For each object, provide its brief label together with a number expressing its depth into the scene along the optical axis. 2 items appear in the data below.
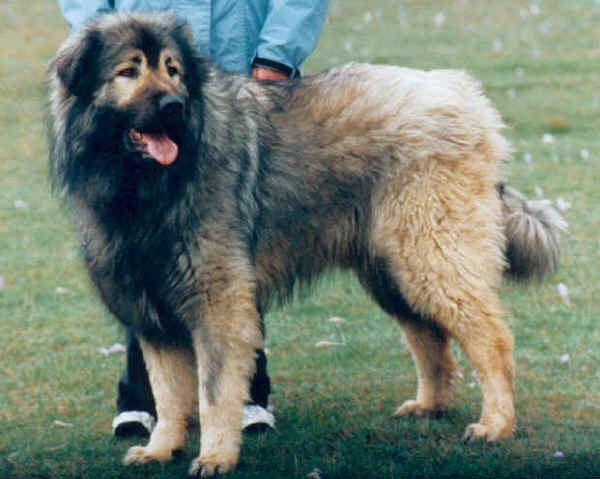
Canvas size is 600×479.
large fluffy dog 8.05
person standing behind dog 9.27
